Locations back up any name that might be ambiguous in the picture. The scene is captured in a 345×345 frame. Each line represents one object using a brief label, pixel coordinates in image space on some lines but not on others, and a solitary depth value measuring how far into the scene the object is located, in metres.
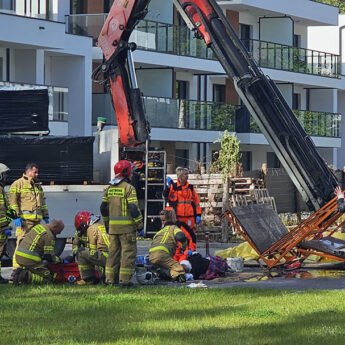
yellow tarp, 21.08
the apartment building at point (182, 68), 35.94
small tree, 27.05
